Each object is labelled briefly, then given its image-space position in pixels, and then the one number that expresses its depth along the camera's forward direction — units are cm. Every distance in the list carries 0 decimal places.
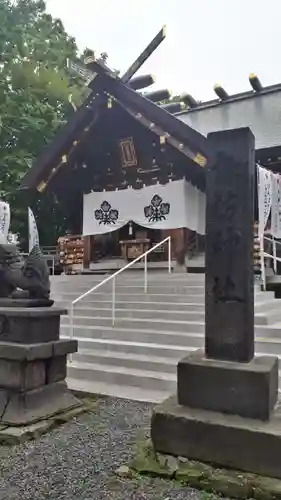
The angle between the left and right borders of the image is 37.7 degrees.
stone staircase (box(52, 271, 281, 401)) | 510
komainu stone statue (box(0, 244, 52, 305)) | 417
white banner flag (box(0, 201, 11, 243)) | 1011
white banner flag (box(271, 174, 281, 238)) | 820
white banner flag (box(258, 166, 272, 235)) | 733
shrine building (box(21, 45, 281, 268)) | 1006
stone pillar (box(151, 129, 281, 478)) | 265
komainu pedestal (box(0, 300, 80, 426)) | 382
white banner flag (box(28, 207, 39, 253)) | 1081
